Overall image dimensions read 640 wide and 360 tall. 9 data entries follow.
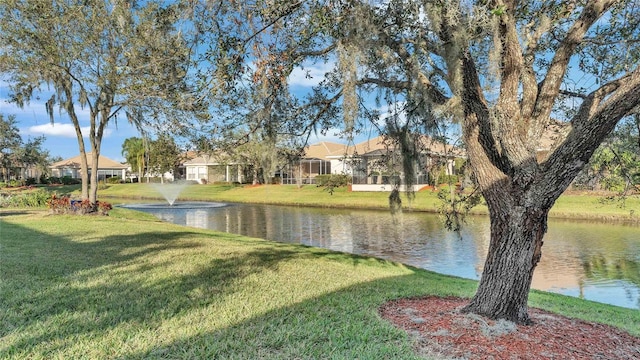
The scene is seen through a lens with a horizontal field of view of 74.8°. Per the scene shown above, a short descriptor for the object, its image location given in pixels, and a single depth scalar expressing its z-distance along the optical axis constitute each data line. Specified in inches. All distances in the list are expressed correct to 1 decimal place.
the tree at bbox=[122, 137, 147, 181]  1898.4
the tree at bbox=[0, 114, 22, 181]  1340.7
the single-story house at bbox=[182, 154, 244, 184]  1836.1
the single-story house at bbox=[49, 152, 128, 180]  2272.4
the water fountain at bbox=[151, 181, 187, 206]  1377.3
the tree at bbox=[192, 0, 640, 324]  155.8
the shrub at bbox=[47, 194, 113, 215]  538.6
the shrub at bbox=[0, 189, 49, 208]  736.1
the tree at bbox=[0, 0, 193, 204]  429.7
